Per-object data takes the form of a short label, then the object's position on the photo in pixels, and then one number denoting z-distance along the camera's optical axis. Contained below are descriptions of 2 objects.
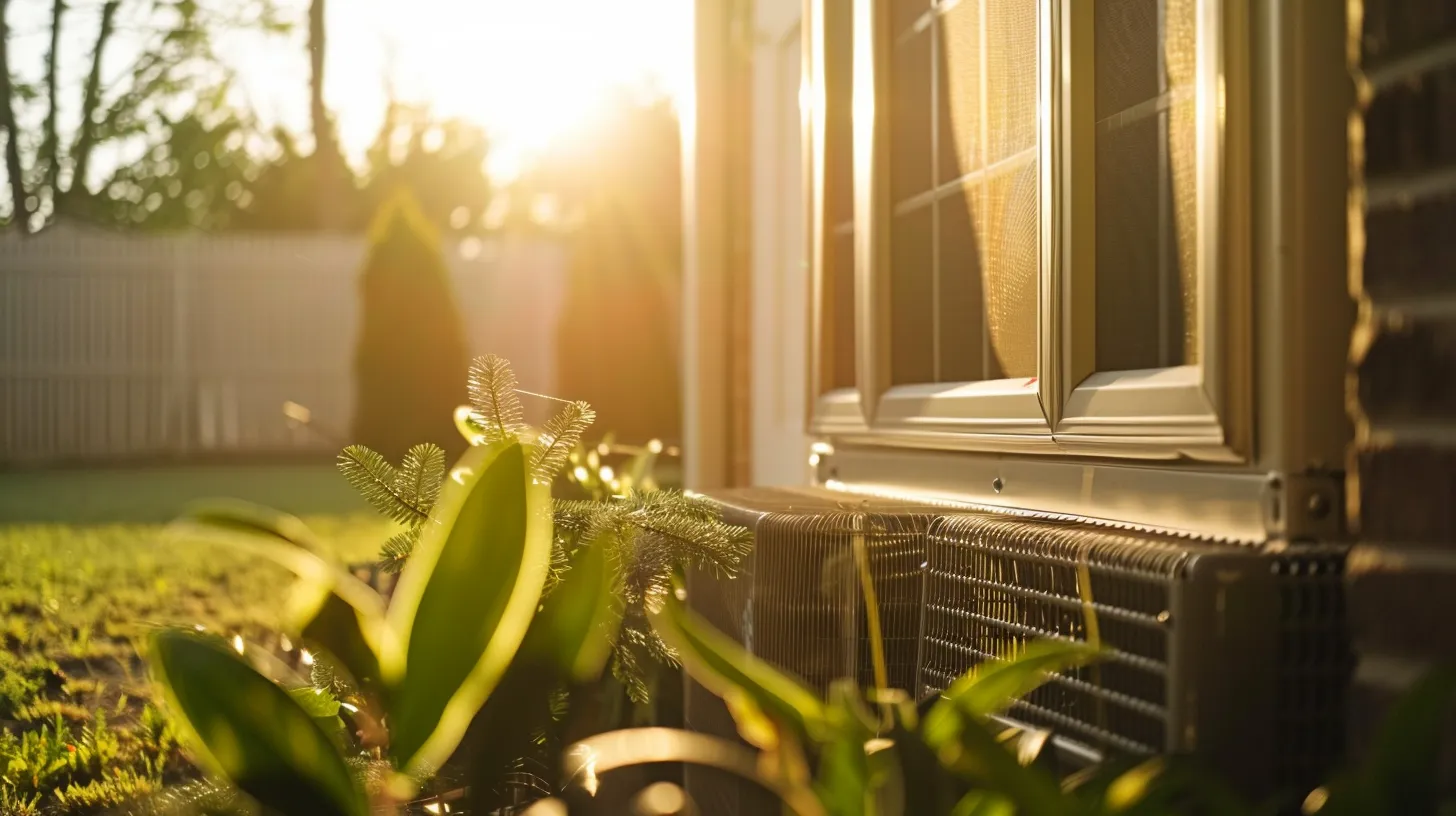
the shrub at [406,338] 8.80
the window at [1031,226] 1.18
